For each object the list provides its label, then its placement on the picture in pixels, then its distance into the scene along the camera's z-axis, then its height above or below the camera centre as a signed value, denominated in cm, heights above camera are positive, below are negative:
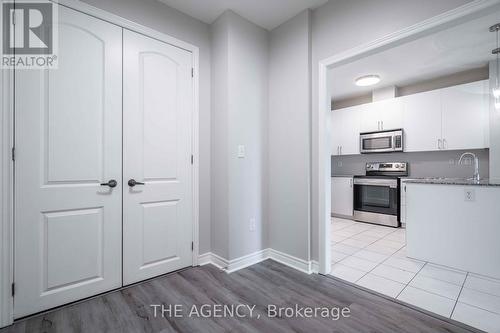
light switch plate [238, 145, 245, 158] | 253 +19
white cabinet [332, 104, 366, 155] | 498 +84
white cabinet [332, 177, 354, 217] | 486 -60
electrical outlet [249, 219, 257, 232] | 266 -65
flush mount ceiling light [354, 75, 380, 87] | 405 +155
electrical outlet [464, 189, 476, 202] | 238 -28
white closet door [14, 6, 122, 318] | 167 -1
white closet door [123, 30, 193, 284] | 212 +11
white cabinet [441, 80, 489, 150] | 356 +82
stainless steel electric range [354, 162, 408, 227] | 427 -50
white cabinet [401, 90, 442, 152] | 397 +82
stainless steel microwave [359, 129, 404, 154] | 435 +51
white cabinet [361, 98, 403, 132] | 441 +102
